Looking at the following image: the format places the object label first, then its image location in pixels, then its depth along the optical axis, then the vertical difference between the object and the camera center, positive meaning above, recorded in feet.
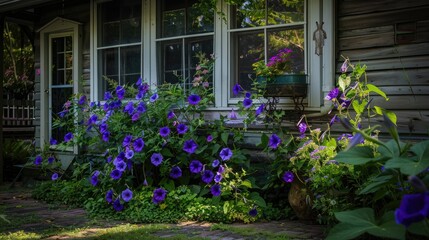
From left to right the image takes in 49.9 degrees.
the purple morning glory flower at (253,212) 13.58 -2.59
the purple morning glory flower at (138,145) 15.44 -0.67
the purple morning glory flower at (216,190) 14.11 -2.01
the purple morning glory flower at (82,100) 18.93 +1.04
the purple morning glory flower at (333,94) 13.14 +0.85
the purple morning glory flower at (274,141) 14.08 -0.52
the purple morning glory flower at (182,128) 15.74 -0.13
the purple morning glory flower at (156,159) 15.26 -1.13
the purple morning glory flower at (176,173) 15.35 -1.61
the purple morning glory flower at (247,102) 15.10 +0.73
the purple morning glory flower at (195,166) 15.03 -1.36
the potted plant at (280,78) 14.62 +1.48
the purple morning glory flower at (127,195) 14.88 -2.27
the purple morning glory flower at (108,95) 17.99 +1.17
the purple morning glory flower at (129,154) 15.33 -0.97
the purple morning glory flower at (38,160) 19.31 -1.45
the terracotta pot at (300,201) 13.44 -2.25
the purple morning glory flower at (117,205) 15.02 -2.61
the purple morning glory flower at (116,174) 15.56 -1.65
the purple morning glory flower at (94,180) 16.37 -1.95
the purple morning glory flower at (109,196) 15.25 -2.37
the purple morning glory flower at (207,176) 14.83 -1.67
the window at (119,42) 20.13 +3.75
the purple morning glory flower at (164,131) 15.69 -0.23
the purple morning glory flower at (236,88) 15.76 +1.24
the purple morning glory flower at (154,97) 16.80 +1.02
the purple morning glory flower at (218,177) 13.99 -1.63
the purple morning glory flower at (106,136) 16.80 -0.40
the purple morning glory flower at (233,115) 15.80 +0.32
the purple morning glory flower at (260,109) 14.85 +0.49
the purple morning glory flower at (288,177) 13.52 -1.55
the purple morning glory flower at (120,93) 17.53 +1.22
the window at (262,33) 15.48 +3.20
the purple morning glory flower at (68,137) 18.44 -0.47
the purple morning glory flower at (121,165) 15.38 -1.34
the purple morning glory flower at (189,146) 15.28 -0.71
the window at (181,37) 17.89 +3.50
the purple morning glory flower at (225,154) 14.46 -0.93
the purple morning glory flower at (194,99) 16.08 +0.90
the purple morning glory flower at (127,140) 15.76 -0.51
